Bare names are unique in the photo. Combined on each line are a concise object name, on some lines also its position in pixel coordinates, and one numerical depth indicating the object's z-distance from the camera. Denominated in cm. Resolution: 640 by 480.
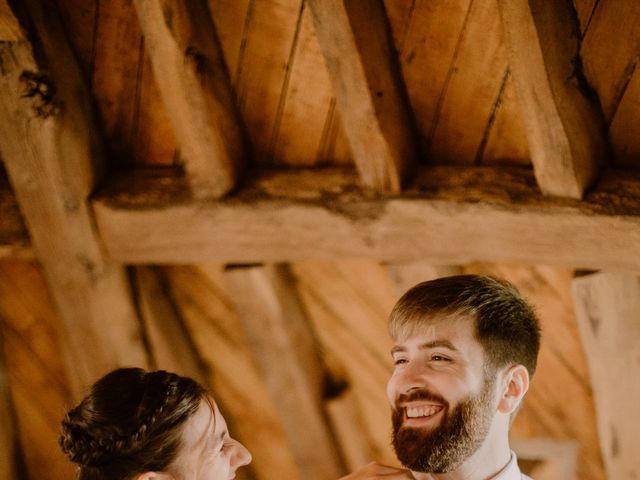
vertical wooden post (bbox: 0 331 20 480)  265
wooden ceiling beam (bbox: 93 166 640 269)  203
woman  176
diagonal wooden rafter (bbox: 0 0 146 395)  220
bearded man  182
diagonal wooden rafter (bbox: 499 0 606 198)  191
